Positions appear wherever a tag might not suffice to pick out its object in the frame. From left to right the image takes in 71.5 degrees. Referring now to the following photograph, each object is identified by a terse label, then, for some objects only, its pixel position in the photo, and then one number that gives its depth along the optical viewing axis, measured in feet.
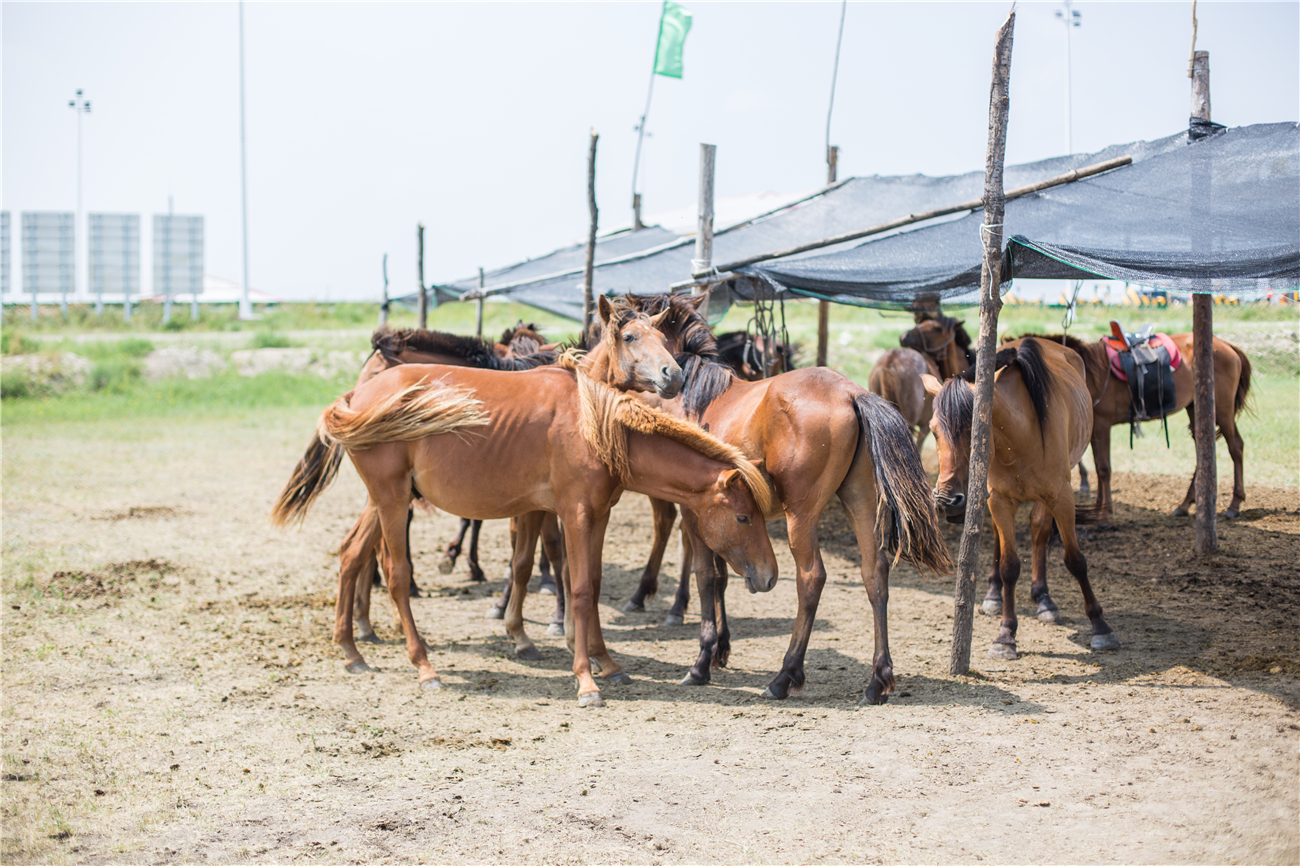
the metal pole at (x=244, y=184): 120.78
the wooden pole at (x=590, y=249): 31.30
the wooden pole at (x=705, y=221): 27.58
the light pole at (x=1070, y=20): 97.14
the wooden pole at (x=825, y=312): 38.22
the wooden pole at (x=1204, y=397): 22.90
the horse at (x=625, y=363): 18.13
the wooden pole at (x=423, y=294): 44.21
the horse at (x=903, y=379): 32.19
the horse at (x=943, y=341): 33.71
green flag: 38.88
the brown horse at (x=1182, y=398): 28.48
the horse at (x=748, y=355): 31.43
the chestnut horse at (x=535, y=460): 16.21
